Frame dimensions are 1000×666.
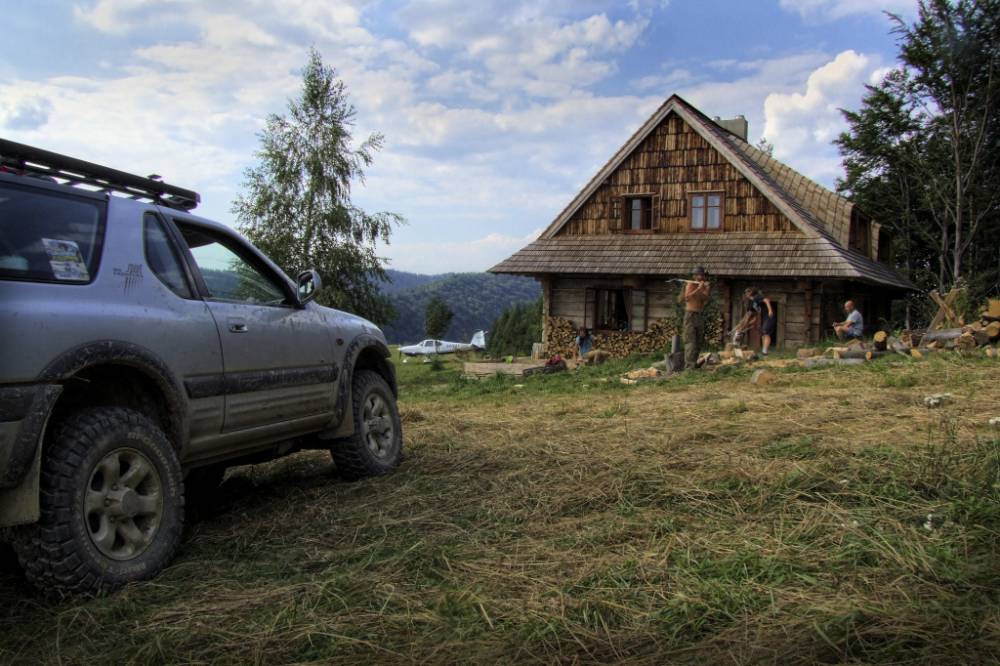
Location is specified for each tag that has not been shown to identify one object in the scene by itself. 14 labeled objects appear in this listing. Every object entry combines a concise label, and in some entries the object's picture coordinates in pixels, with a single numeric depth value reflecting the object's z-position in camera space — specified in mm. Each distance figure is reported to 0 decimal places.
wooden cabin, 19453
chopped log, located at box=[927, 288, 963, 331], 13469
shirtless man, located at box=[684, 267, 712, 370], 12578
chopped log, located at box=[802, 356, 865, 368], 10798
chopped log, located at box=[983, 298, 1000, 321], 10922
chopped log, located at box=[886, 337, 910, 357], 11377
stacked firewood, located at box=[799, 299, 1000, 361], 10875
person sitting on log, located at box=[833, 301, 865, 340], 15086
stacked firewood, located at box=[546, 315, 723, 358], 20422
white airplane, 71750
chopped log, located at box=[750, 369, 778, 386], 9586
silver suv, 2777
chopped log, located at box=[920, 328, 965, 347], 11378
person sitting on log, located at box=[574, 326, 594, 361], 21141
